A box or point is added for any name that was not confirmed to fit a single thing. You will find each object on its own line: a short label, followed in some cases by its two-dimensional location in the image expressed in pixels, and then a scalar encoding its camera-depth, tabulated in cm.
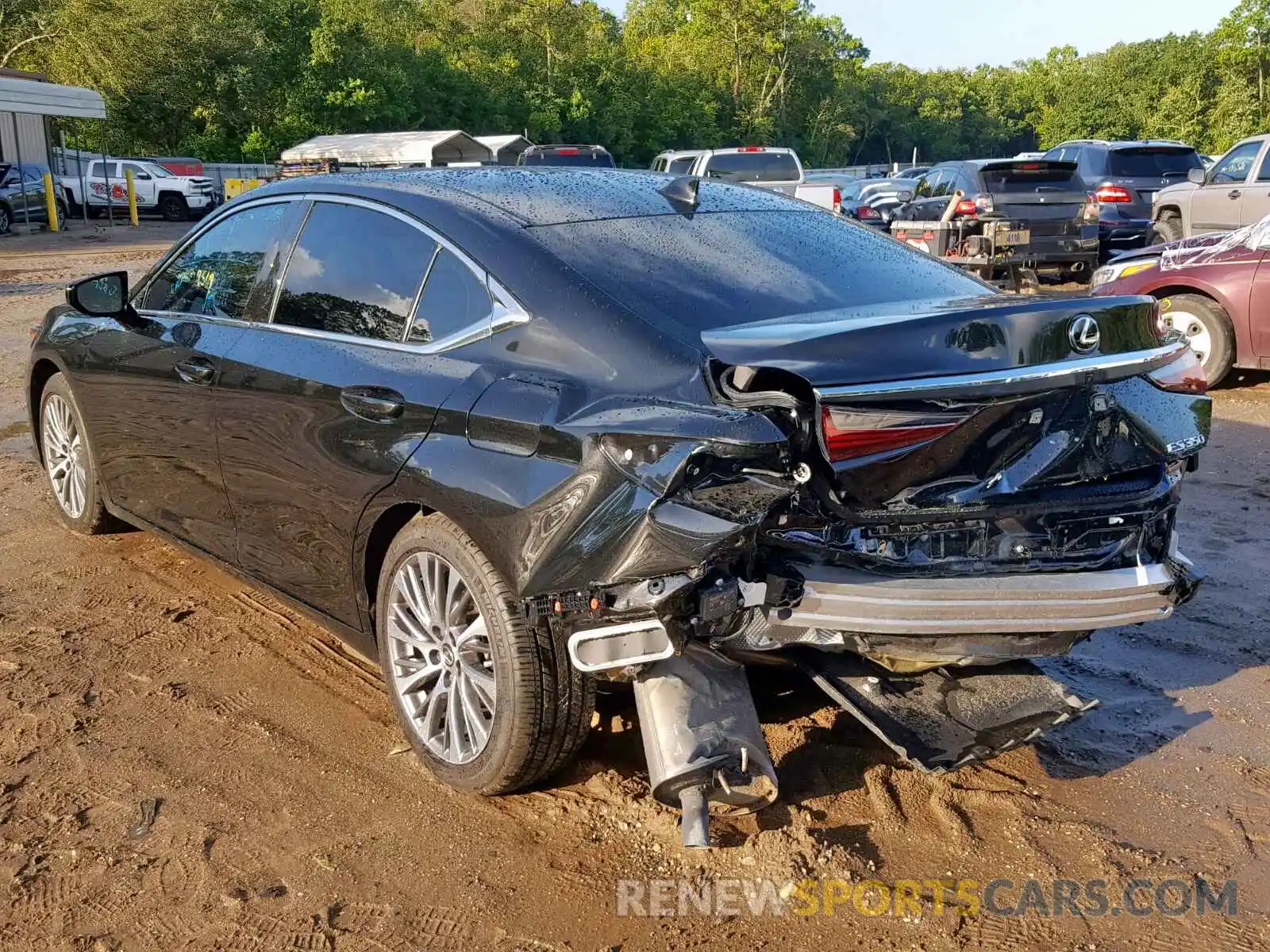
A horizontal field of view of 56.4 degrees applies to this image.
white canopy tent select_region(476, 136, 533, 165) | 3509
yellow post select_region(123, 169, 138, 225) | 2930
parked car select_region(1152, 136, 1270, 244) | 1364
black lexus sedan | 283
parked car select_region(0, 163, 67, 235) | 2572
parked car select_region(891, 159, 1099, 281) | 1320
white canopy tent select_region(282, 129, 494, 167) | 3164
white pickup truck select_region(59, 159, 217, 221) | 3014
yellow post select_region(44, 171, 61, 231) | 2606
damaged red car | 849
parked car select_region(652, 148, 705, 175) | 2098
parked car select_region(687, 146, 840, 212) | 1953
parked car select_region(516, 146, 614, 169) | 2412
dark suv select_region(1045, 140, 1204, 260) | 1559
